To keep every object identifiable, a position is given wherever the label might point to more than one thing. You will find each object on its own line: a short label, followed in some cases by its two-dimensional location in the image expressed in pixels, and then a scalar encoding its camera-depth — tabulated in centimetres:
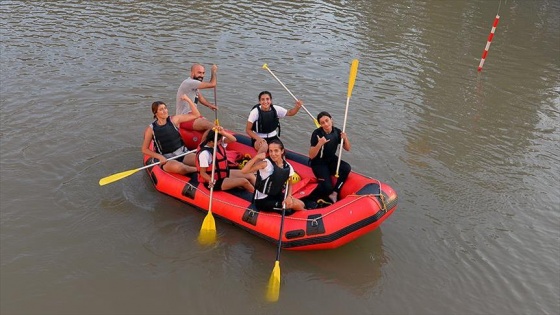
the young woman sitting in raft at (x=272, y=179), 548
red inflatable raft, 550
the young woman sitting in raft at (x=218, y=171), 609
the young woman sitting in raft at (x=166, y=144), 639
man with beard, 729
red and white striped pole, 1118
